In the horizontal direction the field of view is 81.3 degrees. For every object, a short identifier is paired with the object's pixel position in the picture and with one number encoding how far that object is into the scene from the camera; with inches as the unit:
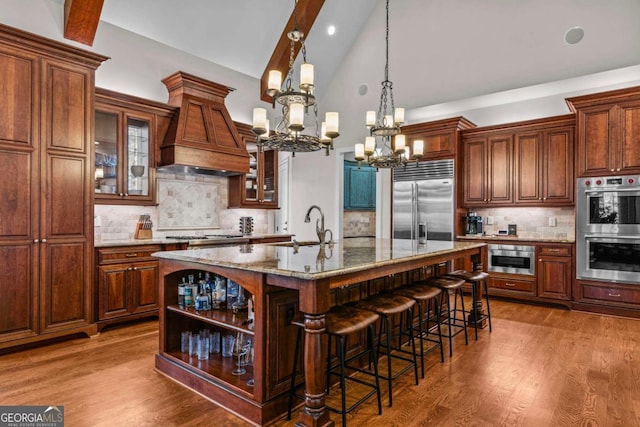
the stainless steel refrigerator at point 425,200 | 234.1
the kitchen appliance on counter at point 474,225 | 239.0
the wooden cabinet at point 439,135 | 231.9
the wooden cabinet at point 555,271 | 192.4
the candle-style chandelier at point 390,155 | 154.2
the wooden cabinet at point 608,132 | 174.4
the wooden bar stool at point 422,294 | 114.7
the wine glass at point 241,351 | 98.9
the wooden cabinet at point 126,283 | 152.3
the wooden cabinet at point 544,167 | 202.6
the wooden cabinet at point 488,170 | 222.7
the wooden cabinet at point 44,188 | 128.1
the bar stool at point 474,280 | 148.0
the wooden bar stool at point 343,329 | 82.4
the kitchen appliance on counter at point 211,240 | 183.1
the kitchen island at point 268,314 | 79.2
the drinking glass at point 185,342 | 112.7
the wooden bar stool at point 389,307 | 98.3
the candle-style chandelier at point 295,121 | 109.6
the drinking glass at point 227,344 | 109.6
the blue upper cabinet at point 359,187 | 335.9
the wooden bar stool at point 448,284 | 132.0
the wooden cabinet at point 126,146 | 170.7
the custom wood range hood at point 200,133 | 188.4
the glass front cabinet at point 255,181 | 232.5
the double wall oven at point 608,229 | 173.8
